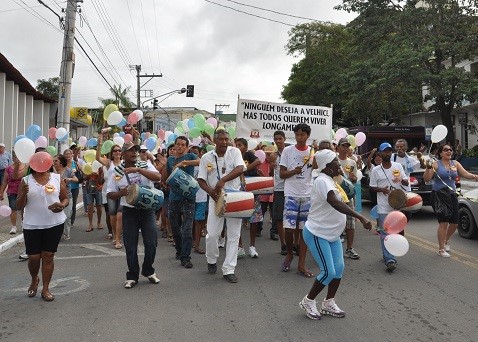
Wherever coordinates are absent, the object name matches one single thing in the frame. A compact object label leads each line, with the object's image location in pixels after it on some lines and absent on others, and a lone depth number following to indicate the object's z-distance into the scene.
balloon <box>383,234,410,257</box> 4.55
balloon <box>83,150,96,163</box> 9.62
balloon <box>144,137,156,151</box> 10.60
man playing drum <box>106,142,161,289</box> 5.62
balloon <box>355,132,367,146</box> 10.58
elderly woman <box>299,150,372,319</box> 4.47
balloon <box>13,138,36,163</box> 5.62
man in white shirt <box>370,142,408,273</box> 6.81
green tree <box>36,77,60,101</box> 54.91
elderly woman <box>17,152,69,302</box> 5.04
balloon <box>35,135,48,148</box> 8.14
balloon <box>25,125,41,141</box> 8.28
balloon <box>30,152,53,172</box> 4.97
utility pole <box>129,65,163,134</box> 47.39
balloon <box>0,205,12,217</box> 6.66
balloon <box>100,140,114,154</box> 9.22
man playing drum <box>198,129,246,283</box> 5.91
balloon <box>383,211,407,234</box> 4.68
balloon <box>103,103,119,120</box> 9.64
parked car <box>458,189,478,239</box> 8.45
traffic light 37.59
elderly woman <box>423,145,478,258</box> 7.22
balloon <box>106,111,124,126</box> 9.52
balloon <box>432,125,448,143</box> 7.96
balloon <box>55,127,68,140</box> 10.62
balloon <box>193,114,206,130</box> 9.51
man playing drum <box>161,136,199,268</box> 6.61
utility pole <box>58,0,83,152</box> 14.02
